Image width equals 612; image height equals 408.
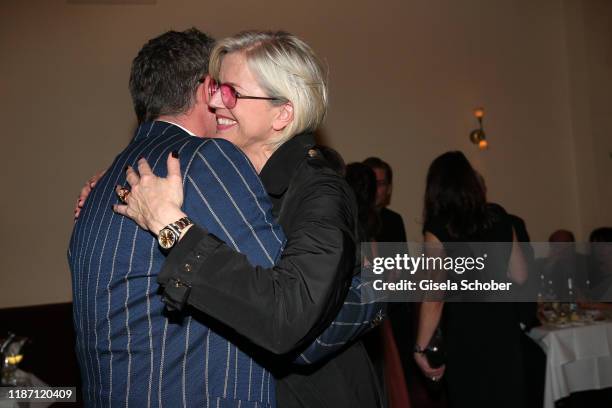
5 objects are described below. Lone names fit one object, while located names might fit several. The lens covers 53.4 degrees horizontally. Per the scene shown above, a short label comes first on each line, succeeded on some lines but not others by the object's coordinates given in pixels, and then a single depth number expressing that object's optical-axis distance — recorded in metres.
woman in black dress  3.49
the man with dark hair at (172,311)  1.24
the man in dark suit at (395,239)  4.51
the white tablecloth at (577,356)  4.13
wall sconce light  6.95
